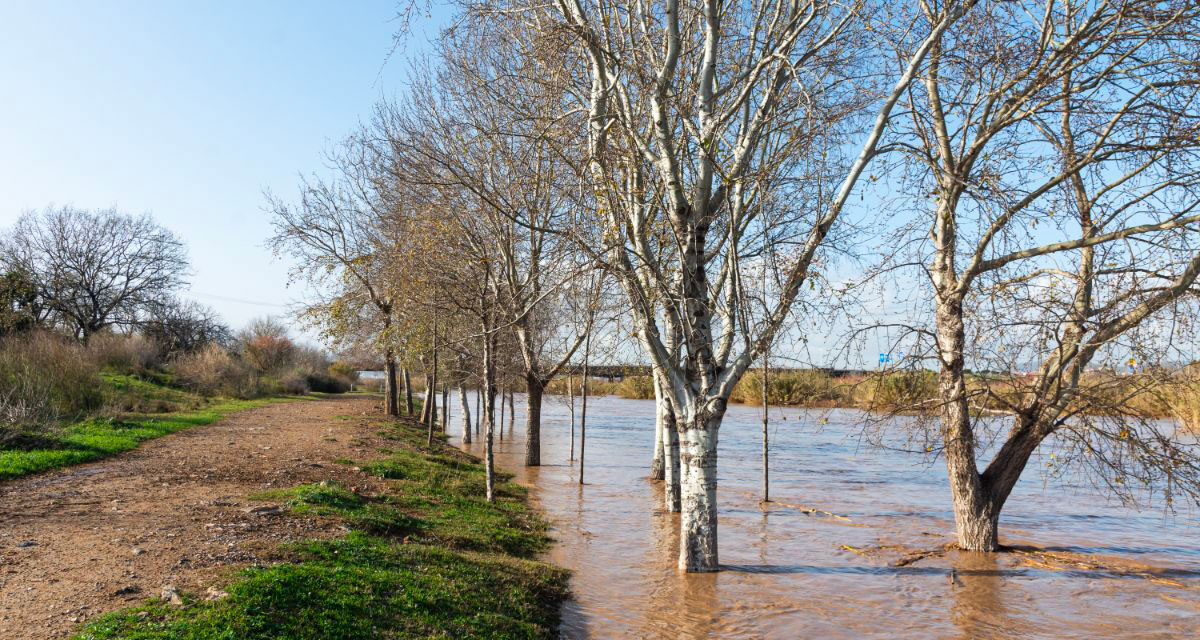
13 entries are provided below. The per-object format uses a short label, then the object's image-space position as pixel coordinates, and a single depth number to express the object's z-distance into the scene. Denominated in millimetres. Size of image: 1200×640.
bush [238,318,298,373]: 43969
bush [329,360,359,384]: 58906
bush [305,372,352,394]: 49219
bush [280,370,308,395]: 42469
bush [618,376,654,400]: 57059
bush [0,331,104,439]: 12867
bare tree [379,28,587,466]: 11359
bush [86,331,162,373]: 28391
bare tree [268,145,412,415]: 25234
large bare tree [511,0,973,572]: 7883
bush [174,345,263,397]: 31297
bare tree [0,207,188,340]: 39281
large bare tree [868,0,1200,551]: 7910
